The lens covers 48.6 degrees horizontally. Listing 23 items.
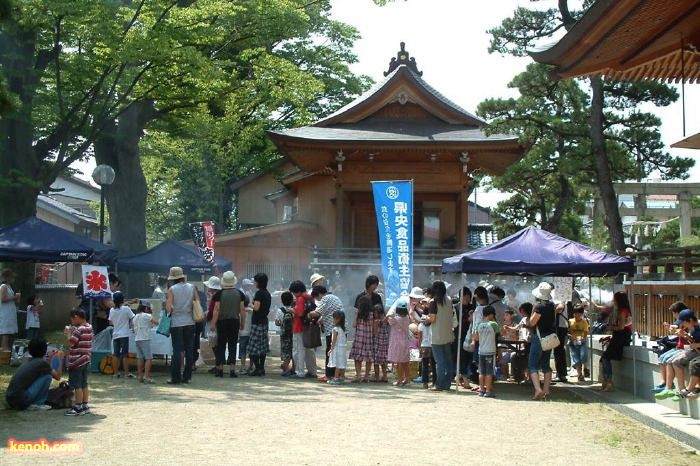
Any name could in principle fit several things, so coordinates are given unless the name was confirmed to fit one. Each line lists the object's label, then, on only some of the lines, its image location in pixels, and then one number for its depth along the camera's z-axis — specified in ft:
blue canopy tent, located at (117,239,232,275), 53.78
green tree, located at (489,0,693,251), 67.31
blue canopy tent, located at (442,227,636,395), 37.70
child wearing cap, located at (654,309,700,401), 29.43
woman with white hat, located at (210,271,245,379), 41.96
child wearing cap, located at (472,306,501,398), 37.06
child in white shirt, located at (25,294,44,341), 48.08
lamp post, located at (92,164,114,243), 63.05
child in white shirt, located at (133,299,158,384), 39.78
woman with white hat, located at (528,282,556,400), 36.96
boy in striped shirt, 29.07
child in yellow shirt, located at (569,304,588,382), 44.57
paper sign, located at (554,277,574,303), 48.14
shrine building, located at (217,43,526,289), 81.92
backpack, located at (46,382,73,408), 30.76
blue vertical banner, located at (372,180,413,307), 51.88
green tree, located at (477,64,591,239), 72.08
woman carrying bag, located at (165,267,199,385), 38.58
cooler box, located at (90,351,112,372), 43.07
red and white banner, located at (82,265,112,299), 41.83
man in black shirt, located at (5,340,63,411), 29.84
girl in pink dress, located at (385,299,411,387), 41.04
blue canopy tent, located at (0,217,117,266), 42.86
